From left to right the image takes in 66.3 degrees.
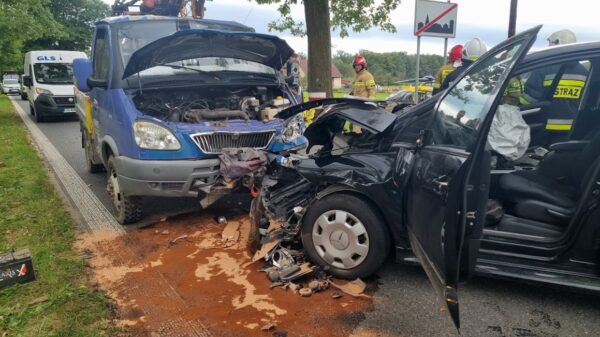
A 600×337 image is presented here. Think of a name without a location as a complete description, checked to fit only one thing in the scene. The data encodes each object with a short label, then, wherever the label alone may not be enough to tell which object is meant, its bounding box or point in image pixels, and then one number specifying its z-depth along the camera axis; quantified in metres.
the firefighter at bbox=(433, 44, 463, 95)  7.29
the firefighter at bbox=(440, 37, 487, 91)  6.41
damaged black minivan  2.42
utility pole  8.07
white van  15.23
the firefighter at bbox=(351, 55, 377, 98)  9.38
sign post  7.54
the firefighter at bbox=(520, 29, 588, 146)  4.04
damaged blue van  4.43
